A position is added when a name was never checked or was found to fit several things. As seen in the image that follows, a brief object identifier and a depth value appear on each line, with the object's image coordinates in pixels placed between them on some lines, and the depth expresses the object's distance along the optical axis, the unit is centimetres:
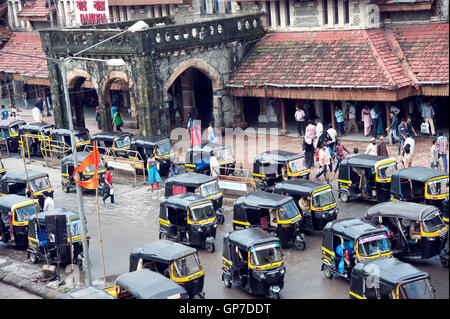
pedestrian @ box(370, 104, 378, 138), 3305
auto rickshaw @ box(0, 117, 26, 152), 3931
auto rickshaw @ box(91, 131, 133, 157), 3391
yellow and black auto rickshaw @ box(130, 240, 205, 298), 1961
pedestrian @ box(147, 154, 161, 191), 3006
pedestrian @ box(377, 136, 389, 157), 2764
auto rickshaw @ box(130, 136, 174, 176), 3209
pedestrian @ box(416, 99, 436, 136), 3195
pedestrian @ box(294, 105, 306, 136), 3534
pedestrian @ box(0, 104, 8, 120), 4385
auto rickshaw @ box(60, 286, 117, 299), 1798
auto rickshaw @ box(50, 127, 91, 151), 3644
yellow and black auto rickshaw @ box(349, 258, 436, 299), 1686
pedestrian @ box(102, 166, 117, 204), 2898
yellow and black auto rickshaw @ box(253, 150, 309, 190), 2761
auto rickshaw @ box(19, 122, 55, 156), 3788
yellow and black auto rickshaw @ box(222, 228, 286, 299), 1952
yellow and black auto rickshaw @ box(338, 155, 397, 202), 2522
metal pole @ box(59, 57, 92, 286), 2114
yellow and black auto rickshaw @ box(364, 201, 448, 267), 2025
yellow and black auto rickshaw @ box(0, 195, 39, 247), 2528
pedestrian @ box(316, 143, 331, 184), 2812
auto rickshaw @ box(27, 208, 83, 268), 2359
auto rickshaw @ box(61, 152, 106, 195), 3078
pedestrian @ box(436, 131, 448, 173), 2700
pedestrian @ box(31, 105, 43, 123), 4285
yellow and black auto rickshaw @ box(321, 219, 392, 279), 1955
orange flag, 2260
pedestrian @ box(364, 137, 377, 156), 2766
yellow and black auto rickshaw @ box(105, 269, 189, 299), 1766
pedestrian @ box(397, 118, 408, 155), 3000
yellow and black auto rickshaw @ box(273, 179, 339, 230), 2369
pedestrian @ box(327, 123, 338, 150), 3034
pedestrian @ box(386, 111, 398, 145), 3209
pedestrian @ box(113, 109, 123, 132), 3888
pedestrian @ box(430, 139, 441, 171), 2686
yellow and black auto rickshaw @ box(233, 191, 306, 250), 2273
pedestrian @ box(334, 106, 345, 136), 3431
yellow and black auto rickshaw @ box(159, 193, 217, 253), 2345
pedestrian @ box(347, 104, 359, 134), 3444
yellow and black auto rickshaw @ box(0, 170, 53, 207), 2894
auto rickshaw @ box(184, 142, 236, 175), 3008
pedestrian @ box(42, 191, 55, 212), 2603
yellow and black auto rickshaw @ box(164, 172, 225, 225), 2611
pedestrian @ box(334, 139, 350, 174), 2861
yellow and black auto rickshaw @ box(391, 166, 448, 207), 2278
